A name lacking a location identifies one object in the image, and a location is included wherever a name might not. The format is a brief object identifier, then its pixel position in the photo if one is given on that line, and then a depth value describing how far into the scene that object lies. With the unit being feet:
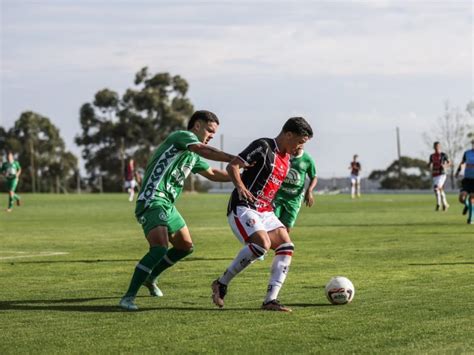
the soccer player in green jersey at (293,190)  51.08
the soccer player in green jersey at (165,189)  33.01
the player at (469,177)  85.25
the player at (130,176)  175.52
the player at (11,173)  125.18
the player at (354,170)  185.88
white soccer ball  32.68
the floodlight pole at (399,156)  256.73
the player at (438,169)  111.58
